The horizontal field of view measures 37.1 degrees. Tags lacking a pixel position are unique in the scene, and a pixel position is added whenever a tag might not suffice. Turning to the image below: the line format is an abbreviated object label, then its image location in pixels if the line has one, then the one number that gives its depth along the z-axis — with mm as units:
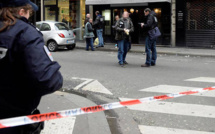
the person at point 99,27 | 17422
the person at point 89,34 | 15828
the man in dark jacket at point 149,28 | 10266
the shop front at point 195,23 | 16859
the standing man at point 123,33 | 10297
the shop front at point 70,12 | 21641
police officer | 1842
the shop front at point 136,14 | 18156
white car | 15806
